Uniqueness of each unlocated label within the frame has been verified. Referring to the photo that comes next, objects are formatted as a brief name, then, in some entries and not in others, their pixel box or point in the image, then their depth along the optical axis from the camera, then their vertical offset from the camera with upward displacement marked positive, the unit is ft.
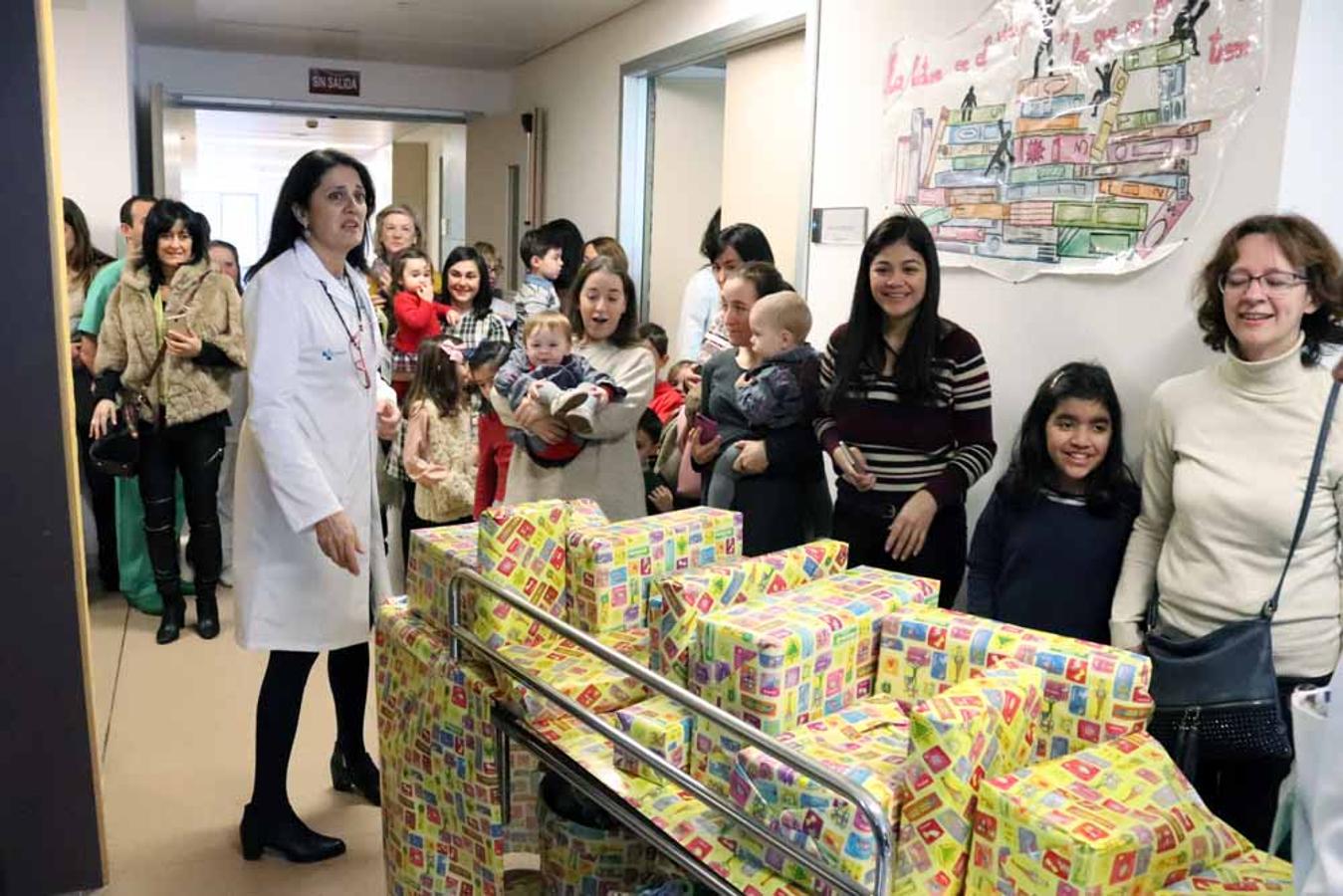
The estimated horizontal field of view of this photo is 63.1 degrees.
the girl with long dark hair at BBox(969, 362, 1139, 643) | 7.08 -1.53
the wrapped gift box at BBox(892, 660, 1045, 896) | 3.42 -1.57
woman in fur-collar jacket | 12.17 -1.19
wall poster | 7.60 +1.21
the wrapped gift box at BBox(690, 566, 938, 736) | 4.07 -1.46
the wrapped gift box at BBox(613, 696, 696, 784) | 4.33 -1.83
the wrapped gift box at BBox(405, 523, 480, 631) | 5.86 -1.65
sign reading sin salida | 23.43 +3.69
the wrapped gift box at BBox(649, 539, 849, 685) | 4.60 -1.40
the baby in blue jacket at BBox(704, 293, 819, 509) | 8.62 -0.82
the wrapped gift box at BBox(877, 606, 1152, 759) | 3.90 -1.45
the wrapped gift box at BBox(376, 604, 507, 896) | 5.51 -2.71
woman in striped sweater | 7.68 -0.97
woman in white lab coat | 7.08 -1.38
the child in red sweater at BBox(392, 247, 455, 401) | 14.21 -0.77
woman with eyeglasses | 6.00 -1.06
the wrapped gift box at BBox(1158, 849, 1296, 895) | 3.41 -1.86
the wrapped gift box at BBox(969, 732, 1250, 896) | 3.19 -1.64
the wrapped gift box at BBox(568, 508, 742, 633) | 5.18 -1.41
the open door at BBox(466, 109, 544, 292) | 21.95 +1.71
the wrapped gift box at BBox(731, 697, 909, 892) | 3.54 -1.73
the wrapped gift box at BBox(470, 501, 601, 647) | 5.35 -1.48
